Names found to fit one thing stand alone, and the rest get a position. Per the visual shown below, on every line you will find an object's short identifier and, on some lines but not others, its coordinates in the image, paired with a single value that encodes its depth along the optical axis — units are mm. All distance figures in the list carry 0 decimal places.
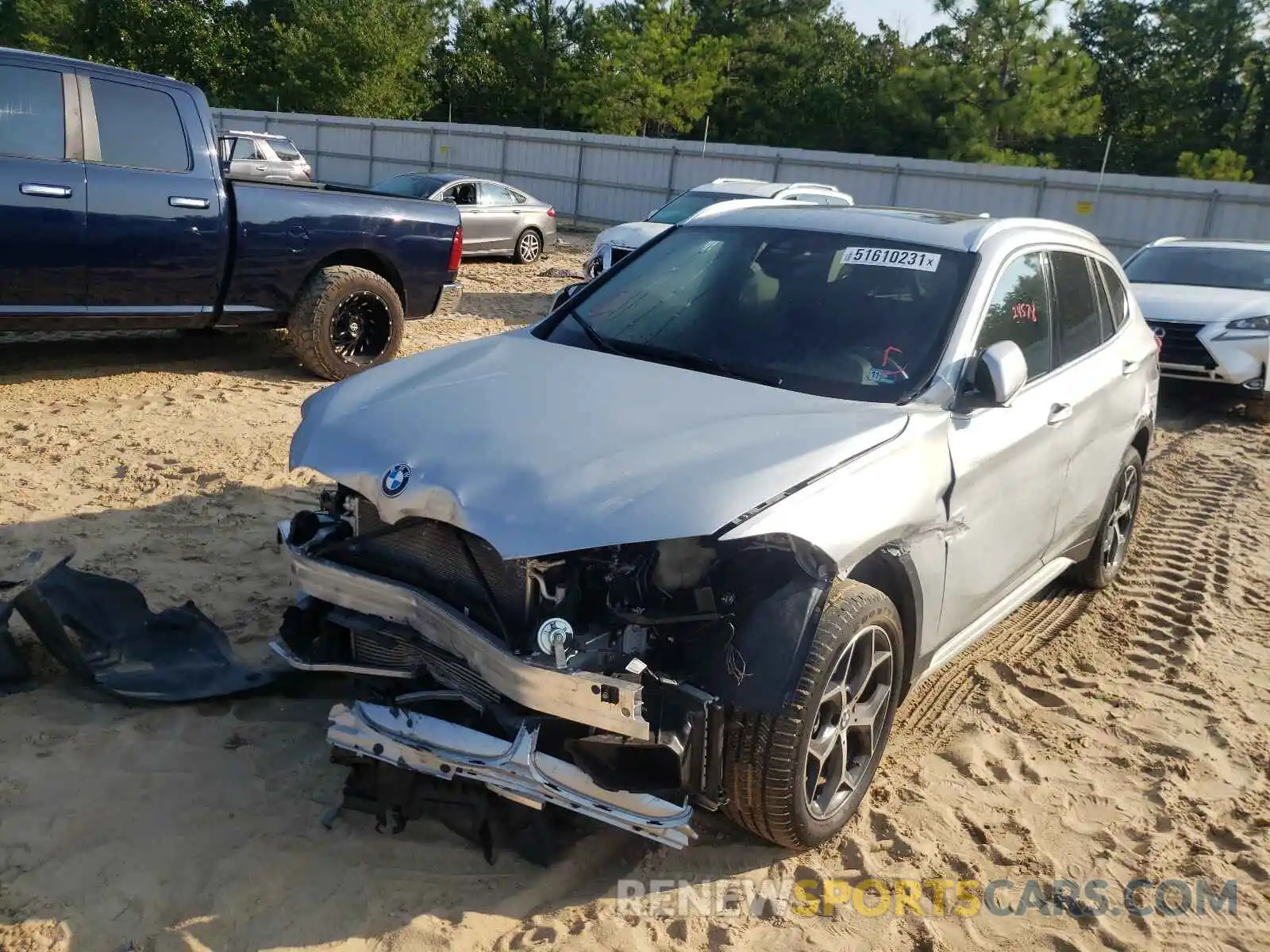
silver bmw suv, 2826
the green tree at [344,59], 40688
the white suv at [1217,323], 9891
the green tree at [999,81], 30734
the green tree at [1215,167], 28672
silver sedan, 17250
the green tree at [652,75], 37062
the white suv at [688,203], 13078
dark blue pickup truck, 6621
